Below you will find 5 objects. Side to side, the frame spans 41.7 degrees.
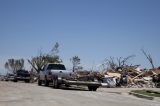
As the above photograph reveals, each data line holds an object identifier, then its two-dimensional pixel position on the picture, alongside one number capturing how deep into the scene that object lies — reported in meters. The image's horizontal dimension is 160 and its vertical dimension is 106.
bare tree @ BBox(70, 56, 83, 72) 56.30
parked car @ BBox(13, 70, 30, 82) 29.65
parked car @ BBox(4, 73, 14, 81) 34.37
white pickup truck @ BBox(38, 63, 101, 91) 16.30
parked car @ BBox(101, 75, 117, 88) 21.73
